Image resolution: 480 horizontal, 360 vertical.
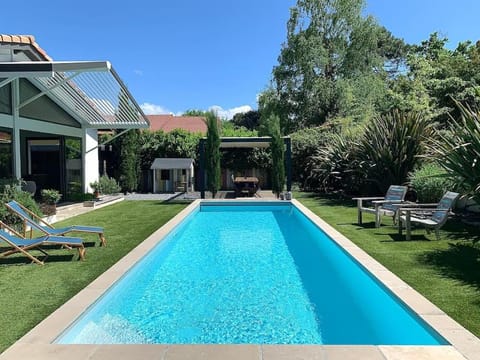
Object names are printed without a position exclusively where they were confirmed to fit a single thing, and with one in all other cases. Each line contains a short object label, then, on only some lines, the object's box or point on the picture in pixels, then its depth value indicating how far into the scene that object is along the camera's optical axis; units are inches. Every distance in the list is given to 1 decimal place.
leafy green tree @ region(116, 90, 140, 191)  860.6
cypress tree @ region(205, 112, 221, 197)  738.2
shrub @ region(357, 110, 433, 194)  558.9
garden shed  941.8
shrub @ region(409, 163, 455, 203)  451.8
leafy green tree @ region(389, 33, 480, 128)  768.9
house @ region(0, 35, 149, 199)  422.0
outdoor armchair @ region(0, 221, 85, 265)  260.2
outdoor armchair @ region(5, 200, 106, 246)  296.0
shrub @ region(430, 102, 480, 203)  280.1
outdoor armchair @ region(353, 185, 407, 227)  394.9
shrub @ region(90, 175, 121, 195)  707.6
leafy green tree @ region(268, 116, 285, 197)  745.0
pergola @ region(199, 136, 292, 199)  739.9
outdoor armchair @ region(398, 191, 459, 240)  313.5
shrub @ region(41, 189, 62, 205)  485.7
